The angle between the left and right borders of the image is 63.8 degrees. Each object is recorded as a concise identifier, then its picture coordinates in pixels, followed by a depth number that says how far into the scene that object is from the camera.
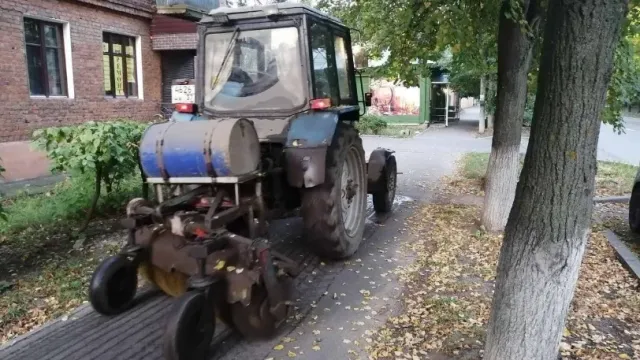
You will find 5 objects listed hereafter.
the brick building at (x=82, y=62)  9.75
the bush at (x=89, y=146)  5.62
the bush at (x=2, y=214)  4.46
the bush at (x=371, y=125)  23.06
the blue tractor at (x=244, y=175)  3.53
